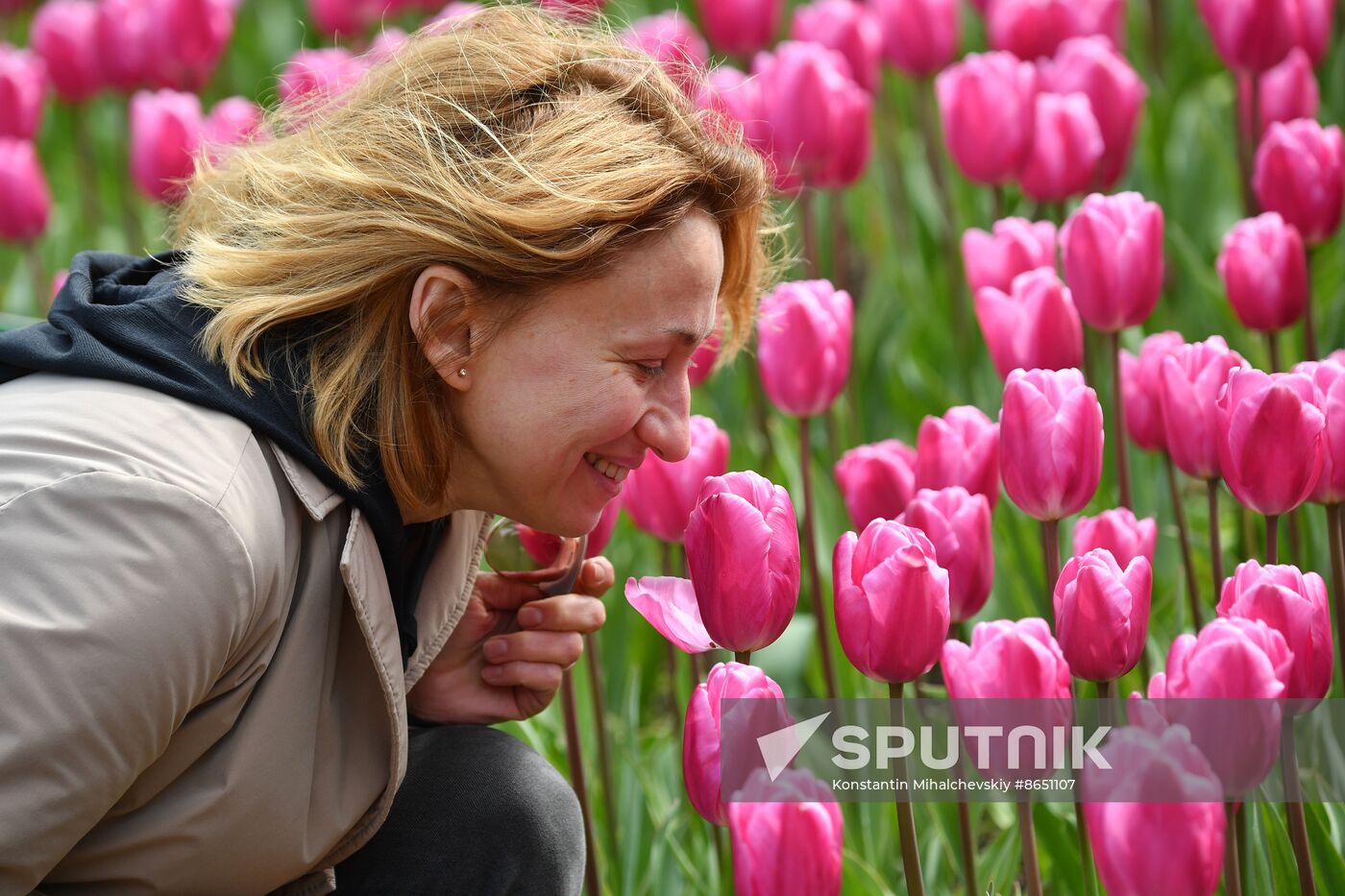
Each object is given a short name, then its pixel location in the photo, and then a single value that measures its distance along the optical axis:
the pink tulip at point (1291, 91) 6.62
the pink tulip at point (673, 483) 4.56
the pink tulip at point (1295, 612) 3.17
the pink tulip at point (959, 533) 3.81
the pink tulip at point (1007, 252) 5.18
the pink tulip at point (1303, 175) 5.45
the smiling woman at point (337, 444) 3.05
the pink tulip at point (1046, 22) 7.36
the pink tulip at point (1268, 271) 4.88
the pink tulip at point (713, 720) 3.09
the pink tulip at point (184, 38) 8.05
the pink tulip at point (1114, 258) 4.74
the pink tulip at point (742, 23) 7.89
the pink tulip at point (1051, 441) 3.77
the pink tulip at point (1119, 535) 3.84
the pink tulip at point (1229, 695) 2.92
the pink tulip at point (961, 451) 4.19
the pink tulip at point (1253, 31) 6.48
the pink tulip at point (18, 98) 7.70
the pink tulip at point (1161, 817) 2.62
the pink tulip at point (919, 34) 7.53
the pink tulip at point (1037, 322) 4.67
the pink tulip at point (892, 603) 3.23
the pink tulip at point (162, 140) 7.14
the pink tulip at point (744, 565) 3.39
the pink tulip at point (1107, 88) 6.27
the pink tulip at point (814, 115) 6.44
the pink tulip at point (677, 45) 4.39
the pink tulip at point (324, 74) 4.48
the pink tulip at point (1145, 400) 4.54
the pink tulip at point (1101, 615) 3.24
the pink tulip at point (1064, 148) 5.89
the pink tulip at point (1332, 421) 3.80
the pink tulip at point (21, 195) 7.19
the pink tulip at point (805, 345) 4.90
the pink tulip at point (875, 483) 4.34
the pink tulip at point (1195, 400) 4.02
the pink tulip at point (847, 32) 7.56
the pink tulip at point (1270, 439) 3.66
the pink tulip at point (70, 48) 8.05
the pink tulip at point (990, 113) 6.09
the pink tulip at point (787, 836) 2.80
